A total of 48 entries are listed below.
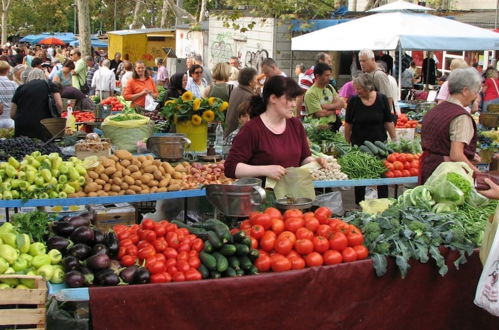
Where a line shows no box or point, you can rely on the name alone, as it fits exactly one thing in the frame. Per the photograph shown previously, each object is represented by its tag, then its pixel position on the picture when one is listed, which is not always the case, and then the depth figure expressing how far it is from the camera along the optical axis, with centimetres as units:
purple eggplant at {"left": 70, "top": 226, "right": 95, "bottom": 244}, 440
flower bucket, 816
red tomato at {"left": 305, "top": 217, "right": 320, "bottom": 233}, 466
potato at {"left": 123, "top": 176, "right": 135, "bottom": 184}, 666
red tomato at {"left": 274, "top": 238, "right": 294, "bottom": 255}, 443
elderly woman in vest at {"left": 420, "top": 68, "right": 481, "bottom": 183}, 562
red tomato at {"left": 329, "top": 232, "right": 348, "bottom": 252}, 455
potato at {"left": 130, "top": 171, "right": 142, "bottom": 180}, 674
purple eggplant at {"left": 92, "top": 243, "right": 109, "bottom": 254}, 424
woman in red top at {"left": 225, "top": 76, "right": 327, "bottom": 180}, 515
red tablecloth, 402
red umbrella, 4712
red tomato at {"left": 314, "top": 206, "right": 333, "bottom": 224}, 479
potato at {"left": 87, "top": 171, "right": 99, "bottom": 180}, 665
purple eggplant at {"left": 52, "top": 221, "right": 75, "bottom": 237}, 455
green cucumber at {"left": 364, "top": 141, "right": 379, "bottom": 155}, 797
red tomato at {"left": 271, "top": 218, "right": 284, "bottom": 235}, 461
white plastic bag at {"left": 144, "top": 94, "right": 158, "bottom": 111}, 1149
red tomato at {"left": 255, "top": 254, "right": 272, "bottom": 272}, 436
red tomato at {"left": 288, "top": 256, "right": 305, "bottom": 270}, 440
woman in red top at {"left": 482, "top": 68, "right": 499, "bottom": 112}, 1352
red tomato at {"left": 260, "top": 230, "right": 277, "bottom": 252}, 448
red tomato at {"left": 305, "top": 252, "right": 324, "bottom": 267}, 445
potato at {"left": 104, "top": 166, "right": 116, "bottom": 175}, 671
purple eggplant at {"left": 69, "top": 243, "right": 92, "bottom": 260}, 425
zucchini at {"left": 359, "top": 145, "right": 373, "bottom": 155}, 796
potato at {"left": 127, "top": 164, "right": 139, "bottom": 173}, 681
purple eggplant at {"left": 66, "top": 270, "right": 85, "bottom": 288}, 400
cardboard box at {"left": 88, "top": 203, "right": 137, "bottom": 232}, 725
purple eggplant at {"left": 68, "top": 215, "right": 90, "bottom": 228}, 458
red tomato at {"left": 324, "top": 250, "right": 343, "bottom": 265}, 449
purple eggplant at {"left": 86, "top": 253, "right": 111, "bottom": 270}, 407
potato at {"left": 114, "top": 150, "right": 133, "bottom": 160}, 706
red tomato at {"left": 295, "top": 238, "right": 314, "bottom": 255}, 445
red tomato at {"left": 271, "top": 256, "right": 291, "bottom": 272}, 435
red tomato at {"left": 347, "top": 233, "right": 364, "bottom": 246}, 461
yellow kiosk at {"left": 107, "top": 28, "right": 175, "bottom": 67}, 3058
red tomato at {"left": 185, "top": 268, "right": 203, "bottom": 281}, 415
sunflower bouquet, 810
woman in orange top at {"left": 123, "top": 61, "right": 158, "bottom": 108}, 1198
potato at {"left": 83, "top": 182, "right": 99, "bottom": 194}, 651
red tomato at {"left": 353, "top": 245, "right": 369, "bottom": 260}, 458
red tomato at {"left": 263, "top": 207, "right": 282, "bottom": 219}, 473
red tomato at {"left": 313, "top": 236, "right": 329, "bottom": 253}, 451
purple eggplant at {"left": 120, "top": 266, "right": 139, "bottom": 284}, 405
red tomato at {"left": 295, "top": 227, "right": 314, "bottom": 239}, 454
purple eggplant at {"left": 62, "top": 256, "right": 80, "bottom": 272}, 411
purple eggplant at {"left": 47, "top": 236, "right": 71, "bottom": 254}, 434
